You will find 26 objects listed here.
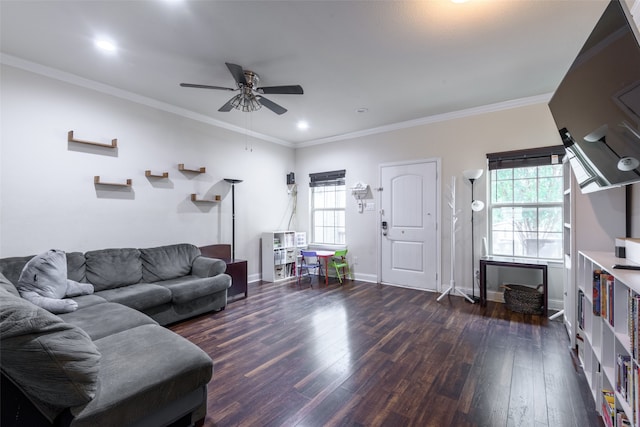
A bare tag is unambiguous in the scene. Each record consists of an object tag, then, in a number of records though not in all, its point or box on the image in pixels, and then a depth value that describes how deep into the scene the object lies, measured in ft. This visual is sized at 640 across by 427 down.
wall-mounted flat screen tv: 3.96
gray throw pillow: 7.48
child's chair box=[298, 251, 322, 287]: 16.83
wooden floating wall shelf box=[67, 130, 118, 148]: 10.08
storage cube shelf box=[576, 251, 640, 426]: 4.06
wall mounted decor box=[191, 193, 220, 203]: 13.78
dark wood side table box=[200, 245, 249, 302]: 12.98
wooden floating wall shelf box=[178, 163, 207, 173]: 13.24
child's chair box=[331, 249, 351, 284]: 16.56
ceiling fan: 8.79
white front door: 14.46
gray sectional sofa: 3.67
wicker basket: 11.00
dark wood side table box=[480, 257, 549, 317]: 10.88
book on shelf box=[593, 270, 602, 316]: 5.72
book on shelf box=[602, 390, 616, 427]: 4.89
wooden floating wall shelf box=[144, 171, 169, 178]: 12.09
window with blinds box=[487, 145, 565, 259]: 11.79
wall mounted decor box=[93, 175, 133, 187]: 10.67
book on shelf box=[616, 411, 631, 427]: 4.48
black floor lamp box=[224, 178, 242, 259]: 14.89
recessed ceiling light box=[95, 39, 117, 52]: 8.18
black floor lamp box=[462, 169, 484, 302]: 12.33
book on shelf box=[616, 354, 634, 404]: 4.17
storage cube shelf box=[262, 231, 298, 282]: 16.52
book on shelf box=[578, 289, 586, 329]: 7.26
